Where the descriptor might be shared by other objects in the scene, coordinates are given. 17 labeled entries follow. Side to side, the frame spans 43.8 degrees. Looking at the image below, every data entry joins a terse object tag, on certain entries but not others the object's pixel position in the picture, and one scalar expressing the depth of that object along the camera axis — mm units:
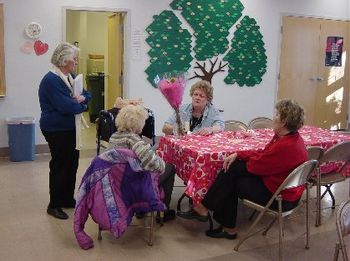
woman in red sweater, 2783
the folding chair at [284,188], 2643
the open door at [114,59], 5992
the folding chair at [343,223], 1822
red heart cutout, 5387
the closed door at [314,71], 7039
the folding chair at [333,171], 3232
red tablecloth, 2977
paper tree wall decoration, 6016
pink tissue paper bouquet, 3359
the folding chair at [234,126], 4195
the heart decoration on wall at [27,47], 5340
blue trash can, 5219
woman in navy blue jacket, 3283
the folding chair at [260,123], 4488
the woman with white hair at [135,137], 2789
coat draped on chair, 2805
